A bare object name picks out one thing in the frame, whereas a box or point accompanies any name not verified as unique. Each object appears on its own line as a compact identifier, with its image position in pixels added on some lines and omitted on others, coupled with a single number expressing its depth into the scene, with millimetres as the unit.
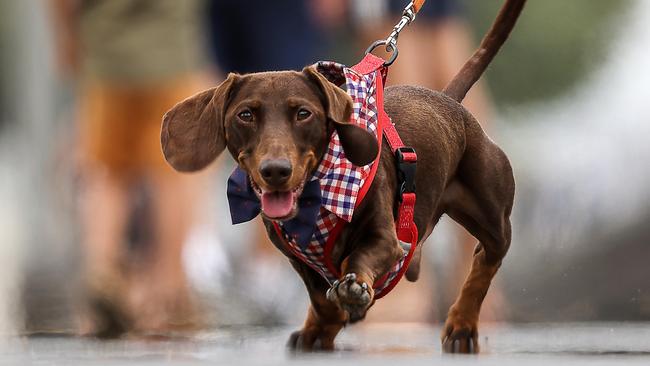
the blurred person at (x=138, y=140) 15487
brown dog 9750
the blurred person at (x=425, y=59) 15617
